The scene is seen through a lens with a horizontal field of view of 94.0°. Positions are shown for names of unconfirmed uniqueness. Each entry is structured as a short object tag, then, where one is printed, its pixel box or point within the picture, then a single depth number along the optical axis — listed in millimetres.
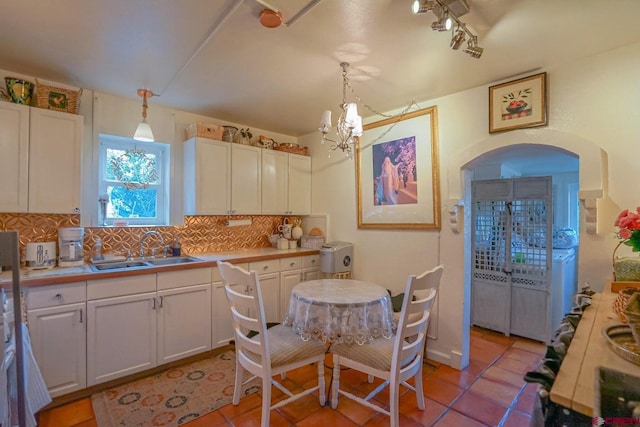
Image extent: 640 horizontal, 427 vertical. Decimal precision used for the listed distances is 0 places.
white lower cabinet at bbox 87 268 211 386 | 2227
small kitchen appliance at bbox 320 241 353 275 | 3348
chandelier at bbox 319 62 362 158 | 2172
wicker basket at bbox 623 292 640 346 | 883
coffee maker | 2422
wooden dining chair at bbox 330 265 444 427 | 1713
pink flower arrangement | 1189
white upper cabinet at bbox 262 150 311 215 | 3637
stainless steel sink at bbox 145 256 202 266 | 2834
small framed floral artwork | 2203
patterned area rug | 1961
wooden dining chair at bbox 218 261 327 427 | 1752
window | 2873
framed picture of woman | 2838
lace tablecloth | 1918
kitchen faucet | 2965
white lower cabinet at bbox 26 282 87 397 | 2004
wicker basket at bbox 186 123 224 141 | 3070
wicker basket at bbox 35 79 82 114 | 2281
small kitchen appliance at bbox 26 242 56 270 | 2299
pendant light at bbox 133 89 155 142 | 2453
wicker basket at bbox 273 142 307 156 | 3826
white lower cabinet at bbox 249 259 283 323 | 3161
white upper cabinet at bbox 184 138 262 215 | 3070
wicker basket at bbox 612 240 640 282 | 1605
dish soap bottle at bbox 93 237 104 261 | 2693
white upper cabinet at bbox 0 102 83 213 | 2168
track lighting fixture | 1405
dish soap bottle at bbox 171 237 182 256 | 3104
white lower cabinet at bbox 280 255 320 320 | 3346
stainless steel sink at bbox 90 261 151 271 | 2560
